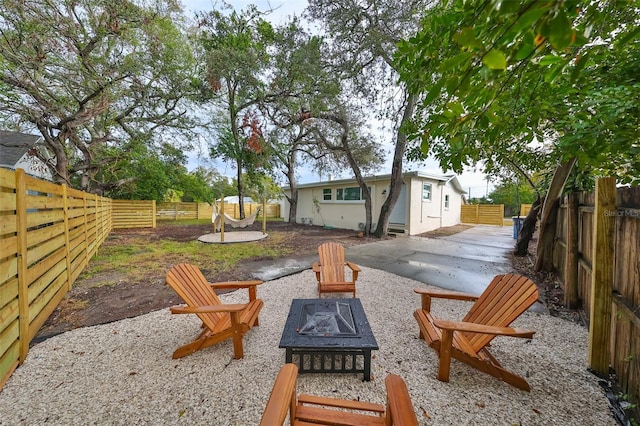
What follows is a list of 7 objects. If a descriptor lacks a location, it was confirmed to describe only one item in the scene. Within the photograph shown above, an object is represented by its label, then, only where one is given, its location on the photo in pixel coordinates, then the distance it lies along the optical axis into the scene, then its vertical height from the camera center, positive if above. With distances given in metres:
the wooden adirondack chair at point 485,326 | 1.85 -0.98
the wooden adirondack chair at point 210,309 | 2.16 -1.00
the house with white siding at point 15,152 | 9.84 +2.31
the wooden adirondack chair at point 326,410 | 1.07 -0.95
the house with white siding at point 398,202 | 10.70 +0.28
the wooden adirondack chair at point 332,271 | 3.47 -1.02
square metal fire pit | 1.93 -1.09
